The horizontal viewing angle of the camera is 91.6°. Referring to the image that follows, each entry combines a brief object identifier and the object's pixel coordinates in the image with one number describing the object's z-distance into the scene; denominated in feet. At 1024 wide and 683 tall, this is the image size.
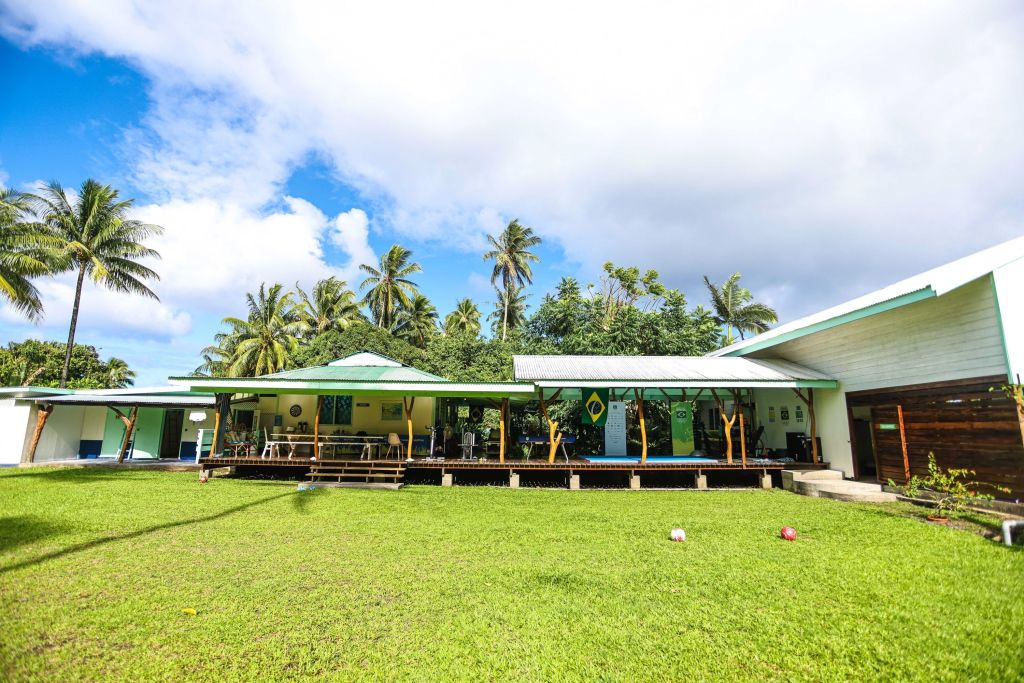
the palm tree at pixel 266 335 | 100.42
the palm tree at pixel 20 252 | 49.52
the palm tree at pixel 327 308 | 112.16
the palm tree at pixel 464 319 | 130.62
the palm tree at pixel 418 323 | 114.32
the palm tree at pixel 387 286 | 108.68
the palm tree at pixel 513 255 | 104.53
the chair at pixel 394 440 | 45.62
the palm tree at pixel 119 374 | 114.32
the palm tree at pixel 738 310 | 104.78
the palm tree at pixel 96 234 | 70.33
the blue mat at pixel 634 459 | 45.42
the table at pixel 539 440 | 45.34
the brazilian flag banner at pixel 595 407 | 46.44
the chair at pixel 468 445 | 45.81
